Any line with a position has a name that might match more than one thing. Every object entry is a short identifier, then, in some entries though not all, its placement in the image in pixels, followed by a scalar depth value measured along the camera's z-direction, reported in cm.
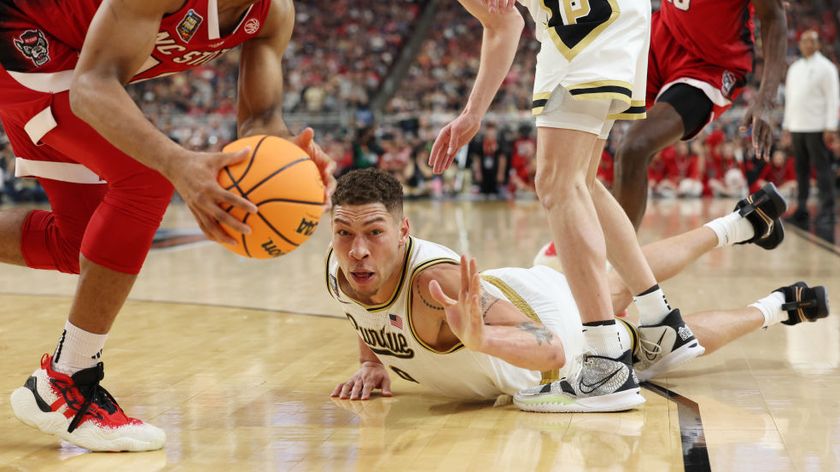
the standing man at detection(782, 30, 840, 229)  1129
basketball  261
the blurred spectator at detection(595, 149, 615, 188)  1823
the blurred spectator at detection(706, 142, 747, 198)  1784
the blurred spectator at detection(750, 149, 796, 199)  1717
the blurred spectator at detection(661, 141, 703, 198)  1816
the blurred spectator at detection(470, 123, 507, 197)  1902
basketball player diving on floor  316
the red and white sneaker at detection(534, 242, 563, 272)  628
